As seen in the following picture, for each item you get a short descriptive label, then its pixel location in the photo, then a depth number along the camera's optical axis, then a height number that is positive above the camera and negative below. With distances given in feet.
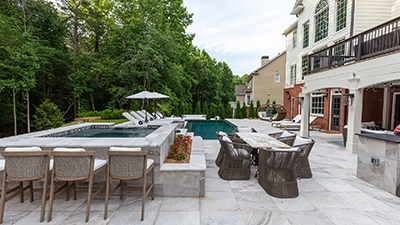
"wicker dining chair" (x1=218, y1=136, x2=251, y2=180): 14.64 -4.00
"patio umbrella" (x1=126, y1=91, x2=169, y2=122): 33.50 +1.77
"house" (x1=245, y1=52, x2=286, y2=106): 74.13 +10.35
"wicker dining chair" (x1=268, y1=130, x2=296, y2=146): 16.61 -2.52
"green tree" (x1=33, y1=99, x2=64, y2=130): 39.42 -2.63
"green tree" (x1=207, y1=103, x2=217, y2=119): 70.80 -2.16
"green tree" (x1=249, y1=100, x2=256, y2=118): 68.23 -1.49
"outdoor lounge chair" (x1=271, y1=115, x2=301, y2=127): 41.93 -2.64
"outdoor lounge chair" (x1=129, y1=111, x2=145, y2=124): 35.87 -2.07
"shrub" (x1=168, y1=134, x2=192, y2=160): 14.65 -3.47
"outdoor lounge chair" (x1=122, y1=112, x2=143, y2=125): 34.50 -2.51
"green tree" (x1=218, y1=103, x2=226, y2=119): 71.42 -1.78
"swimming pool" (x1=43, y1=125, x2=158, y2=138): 24.44 -3.68
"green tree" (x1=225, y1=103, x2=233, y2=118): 72.21 -2.08
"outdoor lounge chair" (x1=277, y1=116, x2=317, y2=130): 39.32 -3.30
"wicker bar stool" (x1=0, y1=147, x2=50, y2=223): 9.16 -2.95
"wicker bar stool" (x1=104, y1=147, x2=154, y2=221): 9.69 -2.92
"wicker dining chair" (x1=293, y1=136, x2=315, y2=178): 15.05 -4.17
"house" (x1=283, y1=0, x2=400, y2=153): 20.06 +5.33
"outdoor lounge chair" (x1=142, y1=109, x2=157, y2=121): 39.91 -2.32
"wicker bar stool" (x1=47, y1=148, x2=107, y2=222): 9.35 -2.95
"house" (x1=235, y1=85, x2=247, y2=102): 98.89 +7.61
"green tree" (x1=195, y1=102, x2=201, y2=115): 73.92 -1.24
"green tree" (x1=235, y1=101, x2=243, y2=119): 69.41 -1.94
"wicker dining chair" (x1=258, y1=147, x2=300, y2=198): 11.93 -3.90
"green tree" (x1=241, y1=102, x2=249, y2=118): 70.13 -1.42
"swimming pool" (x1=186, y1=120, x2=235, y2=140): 40.97 -5.14
